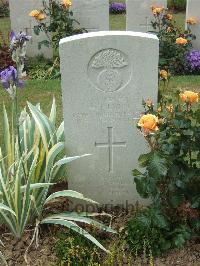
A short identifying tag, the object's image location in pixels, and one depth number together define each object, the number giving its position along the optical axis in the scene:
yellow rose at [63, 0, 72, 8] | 7.88
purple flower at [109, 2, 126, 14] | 14.20
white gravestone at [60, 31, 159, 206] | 3.65
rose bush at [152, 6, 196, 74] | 7.87
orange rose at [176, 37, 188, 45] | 7.28
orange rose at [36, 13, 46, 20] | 7.95
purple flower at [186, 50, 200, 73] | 8.00
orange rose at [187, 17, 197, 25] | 8.14
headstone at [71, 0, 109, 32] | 8.18
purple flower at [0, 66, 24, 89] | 3.39
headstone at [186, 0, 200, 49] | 8.23
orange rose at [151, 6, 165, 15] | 7.80
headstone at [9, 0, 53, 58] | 8.44
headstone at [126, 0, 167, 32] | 8.23
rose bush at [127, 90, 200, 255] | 3.34
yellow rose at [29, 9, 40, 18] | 7.88
